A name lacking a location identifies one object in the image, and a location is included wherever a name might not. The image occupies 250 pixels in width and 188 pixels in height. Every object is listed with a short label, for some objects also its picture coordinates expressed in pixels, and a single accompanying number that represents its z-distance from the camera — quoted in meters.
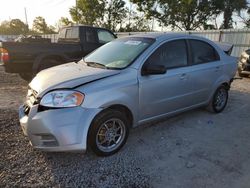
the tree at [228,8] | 17.93
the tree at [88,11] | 23.87
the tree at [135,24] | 24.31
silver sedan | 2.24
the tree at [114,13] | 24.51
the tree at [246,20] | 17.63
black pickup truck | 4.89
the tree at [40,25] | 38.16
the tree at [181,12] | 19.66
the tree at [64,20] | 28.03
